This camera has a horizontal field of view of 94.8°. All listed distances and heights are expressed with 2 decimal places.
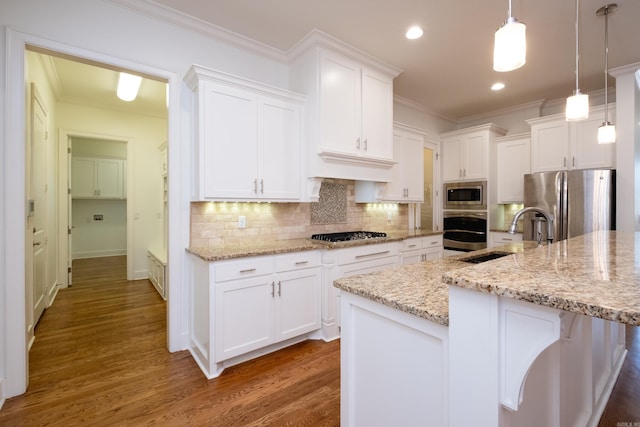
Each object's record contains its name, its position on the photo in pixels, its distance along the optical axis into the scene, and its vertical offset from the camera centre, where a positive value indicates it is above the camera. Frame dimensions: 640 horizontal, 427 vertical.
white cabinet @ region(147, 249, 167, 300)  3.91 -0.82
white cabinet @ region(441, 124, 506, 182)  4.47 +0.95
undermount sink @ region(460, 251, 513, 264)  1.77 -0.28
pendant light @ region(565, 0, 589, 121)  1.86 +0.68
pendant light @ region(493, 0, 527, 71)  1.15 +0.67
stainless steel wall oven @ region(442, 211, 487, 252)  4.46 -0.29
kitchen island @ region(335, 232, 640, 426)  0.74 -0.40
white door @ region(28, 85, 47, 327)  2.68 +0.13
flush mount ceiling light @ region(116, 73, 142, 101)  3.32 +1.51
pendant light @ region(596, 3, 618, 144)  2.27 +0.65
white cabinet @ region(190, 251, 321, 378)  2.19 -0.76
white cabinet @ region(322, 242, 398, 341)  2.74 -0.57
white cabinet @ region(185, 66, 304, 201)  2.38 +0.65
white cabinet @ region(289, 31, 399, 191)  2.82 +1.10
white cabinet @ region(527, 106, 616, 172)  3.59 +0.88
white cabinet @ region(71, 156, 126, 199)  6.55 +0.82
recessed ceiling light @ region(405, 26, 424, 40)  2.65 +1.65
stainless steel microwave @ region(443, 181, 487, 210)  4.48 +0.27
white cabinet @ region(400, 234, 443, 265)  3.53 -0.46
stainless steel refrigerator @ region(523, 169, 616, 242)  3.34 +0.14
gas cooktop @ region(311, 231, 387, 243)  3.08 -0.26
